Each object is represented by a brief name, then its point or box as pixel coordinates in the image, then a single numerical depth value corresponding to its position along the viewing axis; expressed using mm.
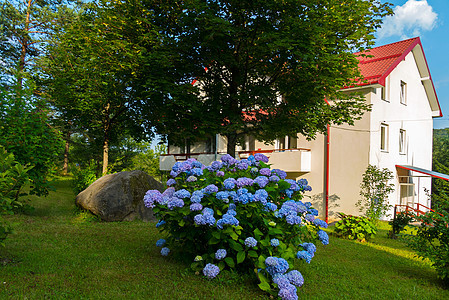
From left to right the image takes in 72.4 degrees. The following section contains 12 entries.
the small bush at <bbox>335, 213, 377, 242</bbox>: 8195
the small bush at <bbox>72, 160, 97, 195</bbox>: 13742
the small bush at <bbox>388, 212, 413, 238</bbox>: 9305
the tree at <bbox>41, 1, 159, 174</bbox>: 9094
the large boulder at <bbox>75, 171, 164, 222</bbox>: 8734
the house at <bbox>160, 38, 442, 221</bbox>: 15281
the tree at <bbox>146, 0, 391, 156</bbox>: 7793
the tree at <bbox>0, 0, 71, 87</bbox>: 20562
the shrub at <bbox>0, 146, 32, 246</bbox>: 3850
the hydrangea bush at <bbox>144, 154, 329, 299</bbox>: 3865
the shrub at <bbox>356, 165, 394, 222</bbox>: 12980
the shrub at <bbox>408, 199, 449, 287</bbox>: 4324
